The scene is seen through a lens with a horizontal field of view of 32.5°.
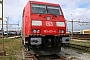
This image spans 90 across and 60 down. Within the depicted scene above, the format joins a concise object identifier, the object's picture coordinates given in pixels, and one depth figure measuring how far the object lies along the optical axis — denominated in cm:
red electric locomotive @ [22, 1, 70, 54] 889
